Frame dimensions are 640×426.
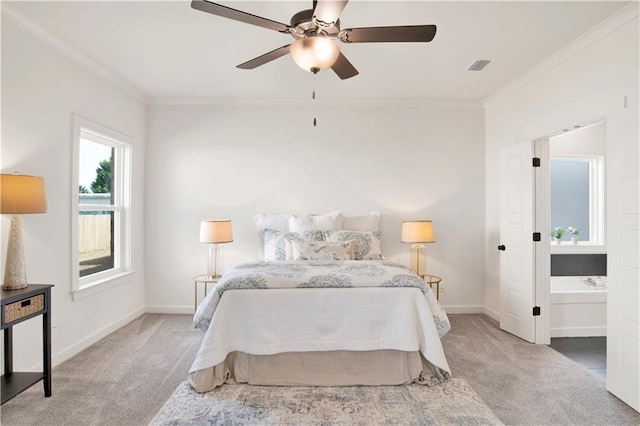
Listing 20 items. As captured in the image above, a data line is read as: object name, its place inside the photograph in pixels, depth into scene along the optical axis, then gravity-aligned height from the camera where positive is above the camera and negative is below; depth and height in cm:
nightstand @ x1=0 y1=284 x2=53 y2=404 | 218 -70
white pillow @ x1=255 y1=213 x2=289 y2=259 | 445 -15
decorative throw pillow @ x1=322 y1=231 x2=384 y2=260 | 407 -35
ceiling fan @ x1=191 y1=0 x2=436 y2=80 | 196 +103
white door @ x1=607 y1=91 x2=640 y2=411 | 240 -31
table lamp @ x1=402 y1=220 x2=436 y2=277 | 419 -24
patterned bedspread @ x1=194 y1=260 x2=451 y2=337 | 268 -52
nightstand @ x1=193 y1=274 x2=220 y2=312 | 413 -81
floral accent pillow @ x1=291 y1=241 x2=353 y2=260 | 368 -40
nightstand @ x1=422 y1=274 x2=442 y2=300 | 433 -85
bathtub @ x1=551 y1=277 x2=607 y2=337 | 374 -106
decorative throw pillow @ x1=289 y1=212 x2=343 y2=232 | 430 -13
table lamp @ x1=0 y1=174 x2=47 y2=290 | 223 +3
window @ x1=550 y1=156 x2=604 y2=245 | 502 +23
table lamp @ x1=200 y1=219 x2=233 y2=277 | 407 -24
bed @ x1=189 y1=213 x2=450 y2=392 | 258 -86
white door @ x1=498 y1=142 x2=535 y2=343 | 363 -32
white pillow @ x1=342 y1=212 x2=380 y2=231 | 446 -14
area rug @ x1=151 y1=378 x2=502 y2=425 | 219 -125
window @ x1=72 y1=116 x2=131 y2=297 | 334 +6
